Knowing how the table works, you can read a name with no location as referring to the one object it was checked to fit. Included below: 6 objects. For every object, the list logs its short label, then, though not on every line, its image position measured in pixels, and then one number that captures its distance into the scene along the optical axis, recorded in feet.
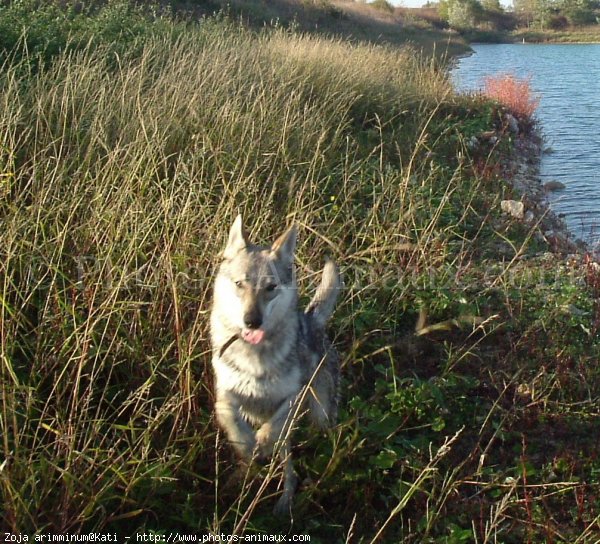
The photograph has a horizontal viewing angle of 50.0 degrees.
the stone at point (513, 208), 24.00
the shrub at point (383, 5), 162.71
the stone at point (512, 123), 41.73
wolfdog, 9.77
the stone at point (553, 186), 32.89
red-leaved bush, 46.91
